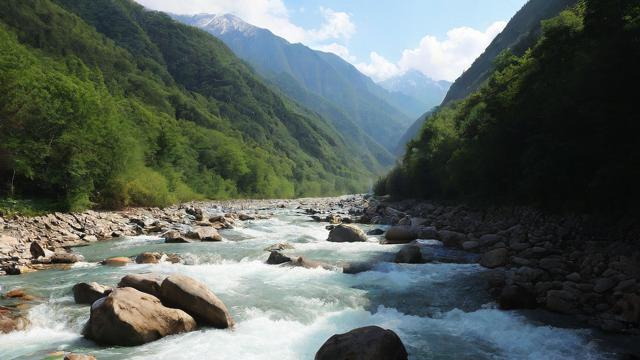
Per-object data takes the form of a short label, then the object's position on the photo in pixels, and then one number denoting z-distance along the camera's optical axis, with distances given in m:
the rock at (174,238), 29.73
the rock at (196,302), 13.31
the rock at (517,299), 15.58
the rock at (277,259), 22.62
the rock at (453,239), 29.28
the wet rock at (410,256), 23.30
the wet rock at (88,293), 15.03
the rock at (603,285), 15.89
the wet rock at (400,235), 31.73
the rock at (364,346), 9.59
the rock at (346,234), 31.65
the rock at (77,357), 9.88
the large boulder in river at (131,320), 11.83
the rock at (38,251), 22.47
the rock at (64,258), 22.28
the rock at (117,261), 21.75
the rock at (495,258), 22.14
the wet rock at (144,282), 13.97
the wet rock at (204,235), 31.06
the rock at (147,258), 22.11
